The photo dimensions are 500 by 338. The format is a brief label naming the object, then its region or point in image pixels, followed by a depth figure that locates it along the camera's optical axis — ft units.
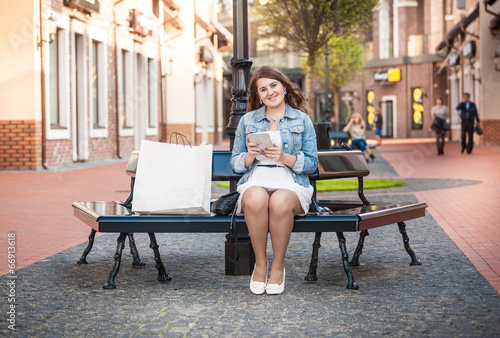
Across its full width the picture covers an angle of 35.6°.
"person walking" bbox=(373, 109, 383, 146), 124.49
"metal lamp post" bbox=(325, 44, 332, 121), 111.32
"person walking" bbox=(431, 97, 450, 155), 77.86
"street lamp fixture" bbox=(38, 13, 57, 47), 54.75
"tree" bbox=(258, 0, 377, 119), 85.66
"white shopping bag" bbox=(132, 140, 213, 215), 16.56
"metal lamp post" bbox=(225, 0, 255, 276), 21.34
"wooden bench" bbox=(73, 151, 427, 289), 16.48
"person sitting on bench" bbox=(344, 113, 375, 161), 67.87
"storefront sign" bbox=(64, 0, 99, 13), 59.77
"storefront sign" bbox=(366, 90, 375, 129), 195.65
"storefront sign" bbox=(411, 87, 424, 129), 185.47
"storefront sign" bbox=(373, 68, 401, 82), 188.03
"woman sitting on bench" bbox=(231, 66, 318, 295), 16.14
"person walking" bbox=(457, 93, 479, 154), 78.12
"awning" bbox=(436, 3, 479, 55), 107.28
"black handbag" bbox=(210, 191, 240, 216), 16.81
